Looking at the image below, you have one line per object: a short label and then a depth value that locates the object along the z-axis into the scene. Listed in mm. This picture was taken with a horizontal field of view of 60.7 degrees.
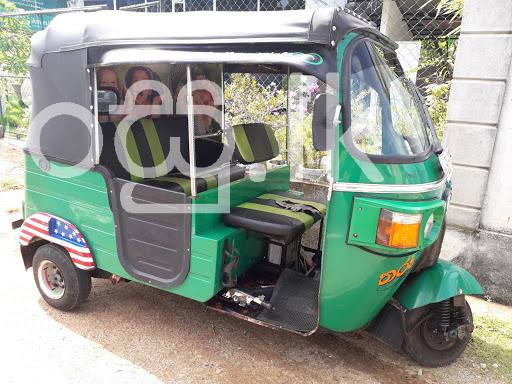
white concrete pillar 3600
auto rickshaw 2381
